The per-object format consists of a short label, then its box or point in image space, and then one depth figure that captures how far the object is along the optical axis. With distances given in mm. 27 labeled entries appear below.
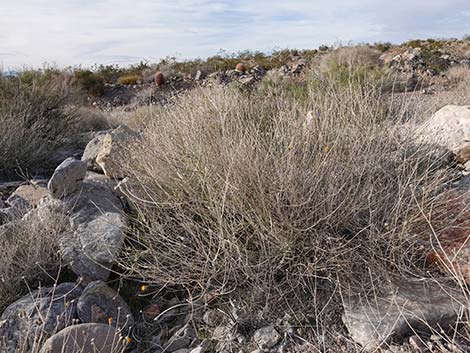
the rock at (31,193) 4118
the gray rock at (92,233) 3082
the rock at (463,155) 4372
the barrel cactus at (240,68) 19148
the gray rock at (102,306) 2771
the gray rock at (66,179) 3553
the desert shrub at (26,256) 2979
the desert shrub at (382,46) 22211
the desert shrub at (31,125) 5672
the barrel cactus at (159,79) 18297
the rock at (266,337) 2521
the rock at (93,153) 4950
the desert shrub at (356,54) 16384
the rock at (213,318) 2738
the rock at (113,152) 4527
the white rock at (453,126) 4469
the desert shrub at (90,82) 17312
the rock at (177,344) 2635
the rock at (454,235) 2582
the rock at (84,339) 2389
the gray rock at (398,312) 2348
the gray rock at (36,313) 2593
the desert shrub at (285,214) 2736
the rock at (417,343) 2275
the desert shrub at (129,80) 19472
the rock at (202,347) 2475
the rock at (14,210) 3665
